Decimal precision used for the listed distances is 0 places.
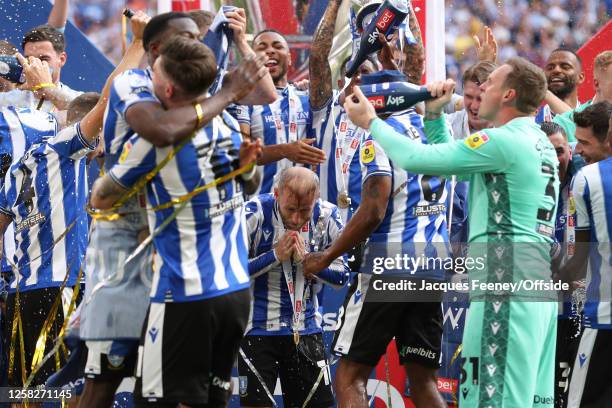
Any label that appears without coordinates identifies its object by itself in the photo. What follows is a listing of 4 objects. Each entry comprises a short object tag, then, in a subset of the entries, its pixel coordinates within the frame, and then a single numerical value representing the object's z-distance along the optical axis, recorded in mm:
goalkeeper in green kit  10016
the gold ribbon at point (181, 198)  8898
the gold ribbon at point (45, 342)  12191
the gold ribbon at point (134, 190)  8852
